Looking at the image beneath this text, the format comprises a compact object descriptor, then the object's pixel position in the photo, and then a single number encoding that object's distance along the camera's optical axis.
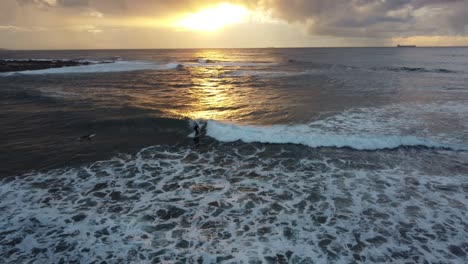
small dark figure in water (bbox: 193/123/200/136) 14.52
